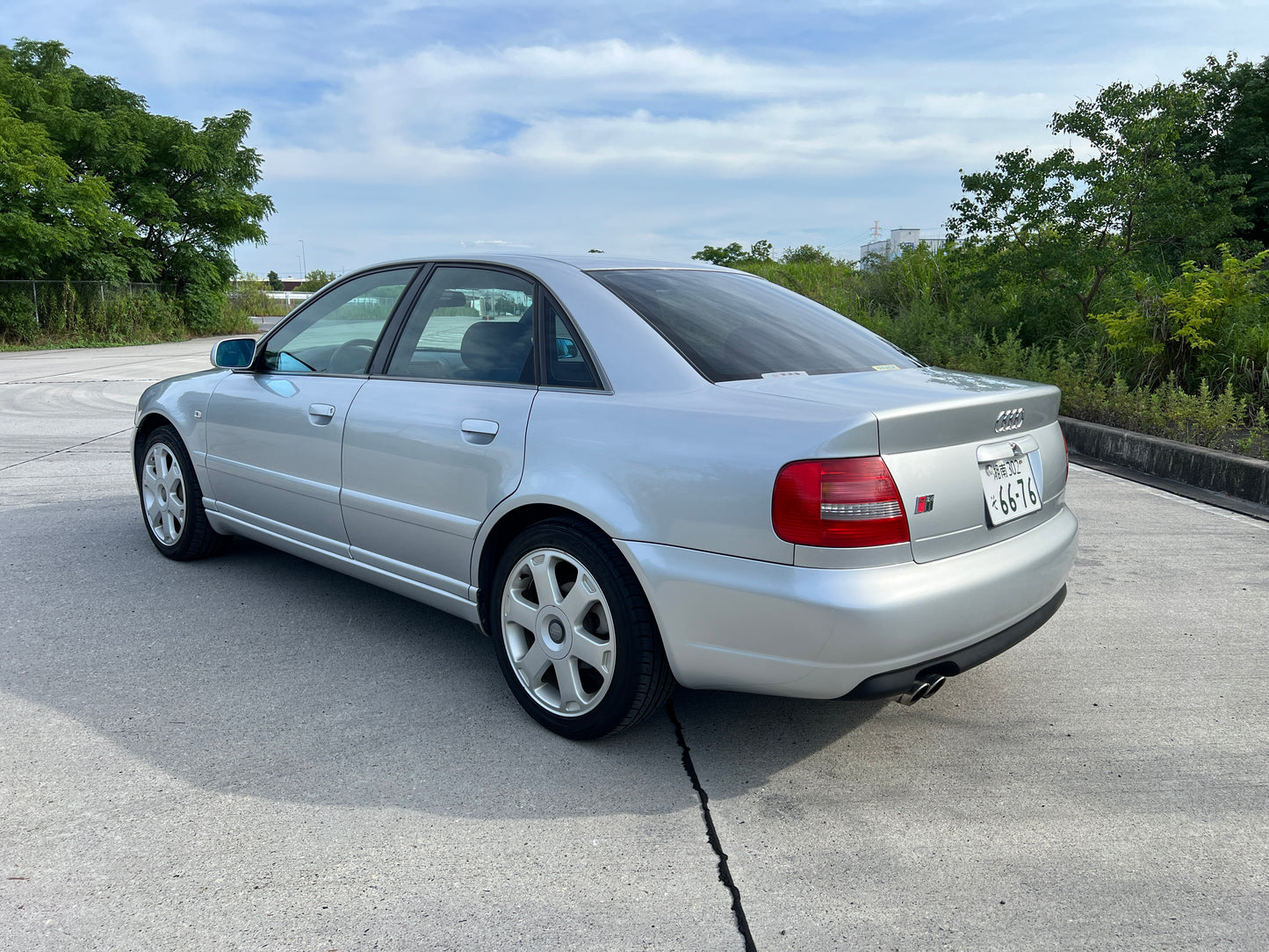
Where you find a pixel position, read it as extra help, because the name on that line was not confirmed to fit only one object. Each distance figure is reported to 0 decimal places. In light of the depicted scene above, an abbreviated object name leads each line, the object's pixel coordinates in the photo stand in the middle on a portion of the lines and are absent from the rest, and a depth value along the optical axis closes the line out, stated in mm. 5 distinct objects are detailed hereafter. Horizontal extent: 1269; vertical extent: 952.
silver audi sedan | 2523
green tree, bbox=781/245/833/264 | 32406
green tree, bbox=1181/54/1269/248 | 31641
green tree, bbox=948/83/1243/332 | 10688
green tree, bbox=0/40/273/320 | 27859
